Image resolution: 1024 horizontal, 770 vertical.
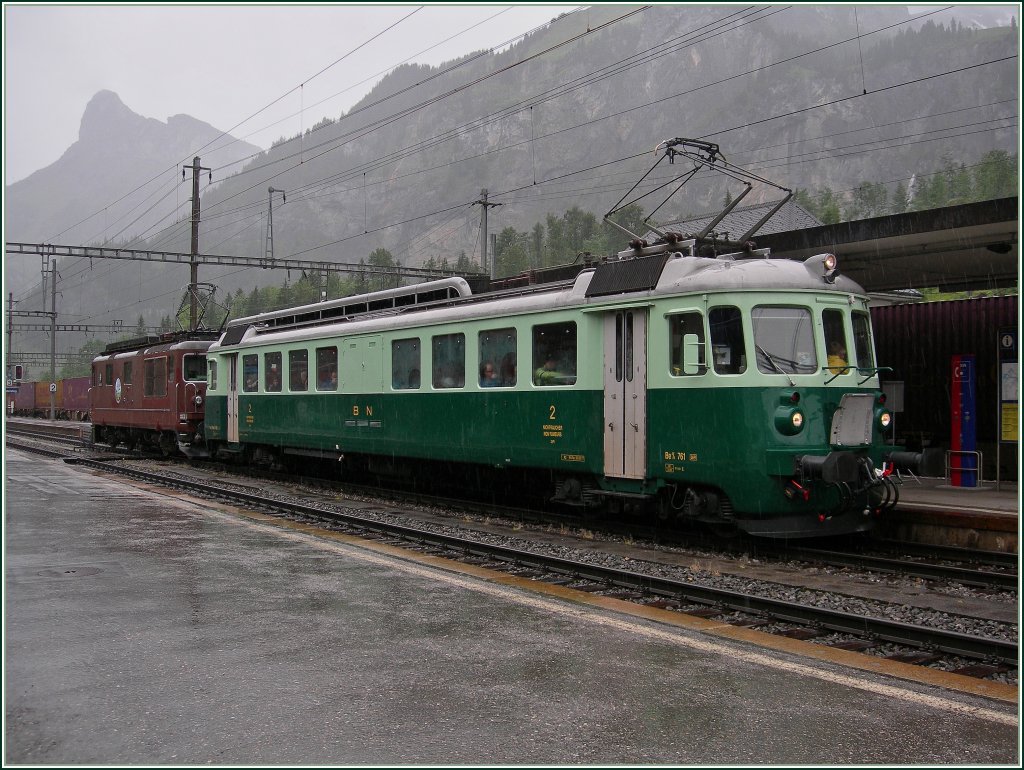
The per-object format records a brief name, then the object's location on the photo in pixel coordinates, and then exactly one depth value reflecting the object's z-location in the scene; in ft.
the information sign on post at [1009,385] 44.62
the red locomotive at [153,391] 78.54
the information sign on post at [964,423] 44.34
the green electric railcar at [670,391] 32.86
